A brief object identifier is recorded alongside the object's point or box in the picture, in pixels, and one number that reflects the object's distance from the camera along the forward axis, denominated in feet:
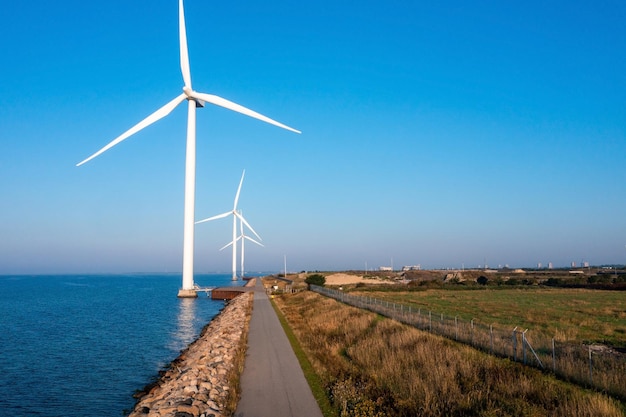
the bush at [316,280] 257.30
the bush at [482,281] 325.01
